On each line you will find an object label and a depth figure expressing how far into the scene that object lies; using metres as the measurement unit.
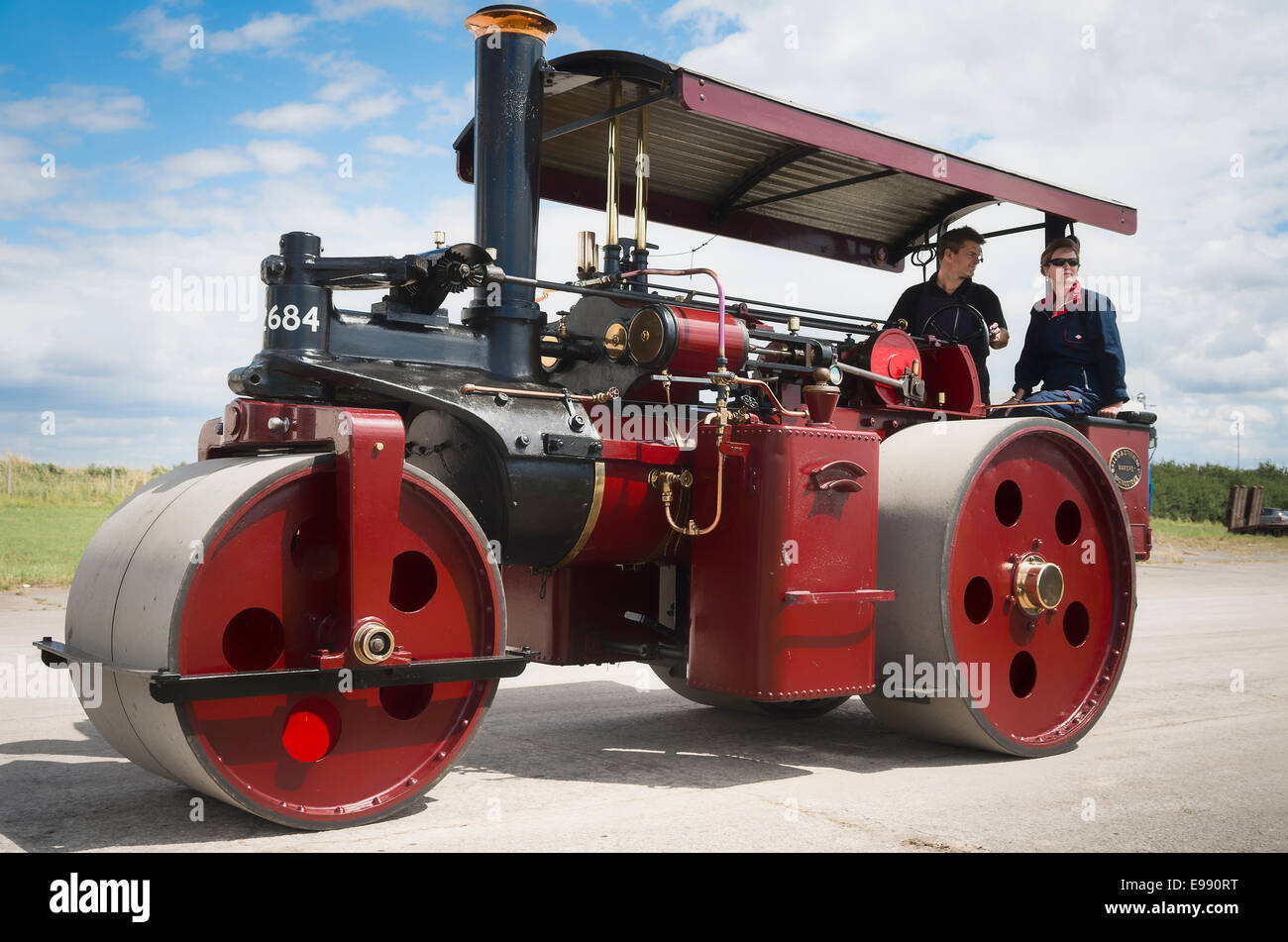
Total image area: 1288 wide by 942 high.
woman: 6.20
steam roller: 3.60
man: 6.39
